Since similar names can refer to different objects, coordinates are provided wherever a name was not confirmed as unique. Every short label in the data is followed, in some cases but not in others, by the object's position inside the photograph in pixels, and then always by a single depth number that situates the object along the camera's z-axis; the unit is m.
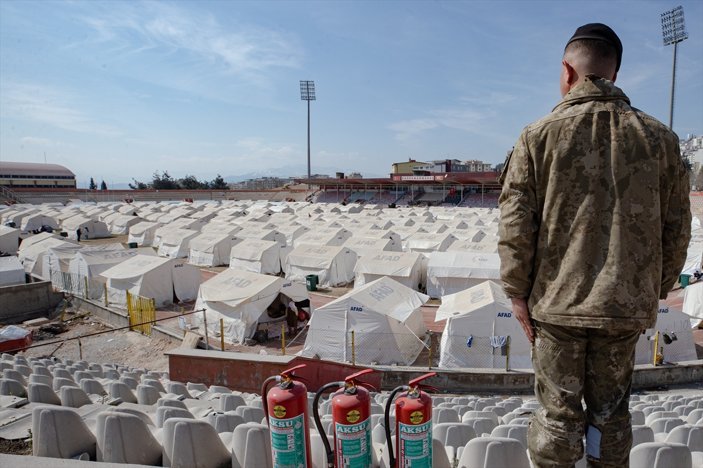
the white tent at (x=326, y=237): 28.59
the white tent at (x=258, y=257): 26.02
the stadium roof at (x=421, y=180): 65.25
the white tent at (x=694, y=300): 16.09
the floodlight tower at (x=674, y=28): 50.09
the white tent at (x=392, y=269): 21.25
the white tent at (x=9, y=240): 32.28
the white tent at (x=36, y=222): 43.28
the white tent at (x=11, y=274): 20.45
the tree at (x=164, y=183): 92.62
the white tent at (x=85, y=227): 42.31
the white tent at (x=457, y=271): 20.22
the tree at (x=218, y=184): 98.50
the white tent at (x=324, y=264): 24.23
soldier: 2.22
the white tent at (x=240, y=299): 15.51
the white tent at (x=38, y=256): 24.00
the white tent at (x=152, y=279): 19.38
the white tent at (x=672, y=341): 12.78
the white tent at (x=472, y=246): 23.57
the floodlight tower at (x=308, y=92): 101.81
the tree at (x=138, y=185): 91.25
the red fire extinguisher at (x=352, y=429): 2.85
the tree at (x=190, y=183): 96.38
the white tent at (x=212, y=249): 29.48
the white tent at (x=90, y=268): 20.80
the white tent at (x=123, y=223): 45.03
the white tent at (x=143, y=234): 38.58
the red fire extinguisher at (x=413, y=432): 2.80
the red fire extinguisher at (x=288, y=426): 2.82
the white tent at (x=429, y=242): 26.34
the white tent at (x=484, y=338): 12.44
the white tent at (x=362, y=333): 13.20
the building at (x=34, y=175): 77.12
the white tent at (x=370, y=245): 25.89
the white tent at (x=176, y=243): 32.41
